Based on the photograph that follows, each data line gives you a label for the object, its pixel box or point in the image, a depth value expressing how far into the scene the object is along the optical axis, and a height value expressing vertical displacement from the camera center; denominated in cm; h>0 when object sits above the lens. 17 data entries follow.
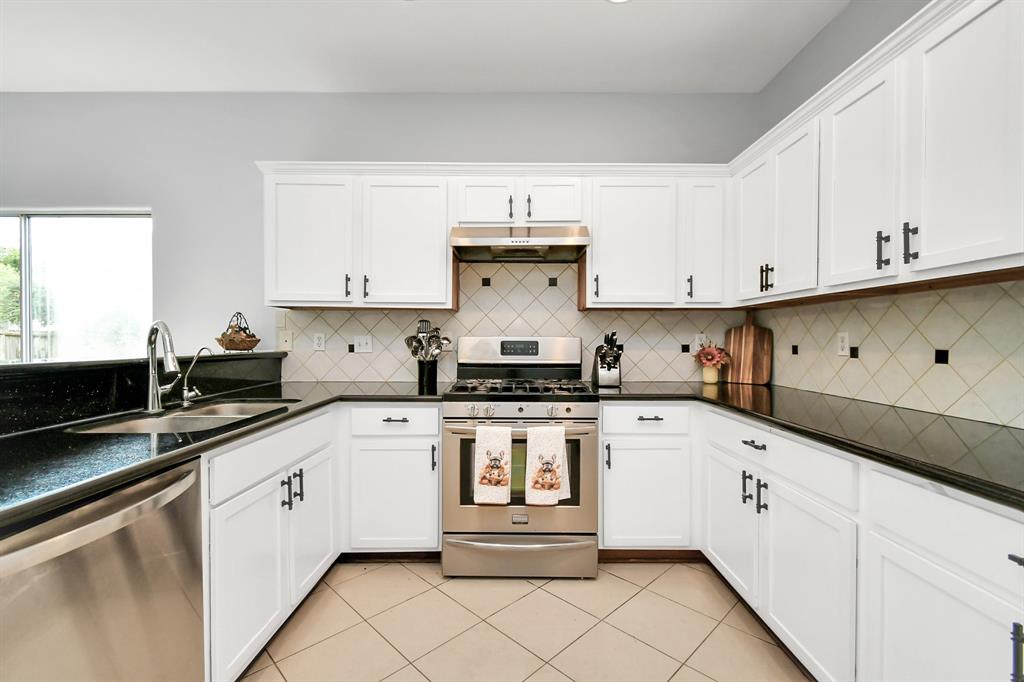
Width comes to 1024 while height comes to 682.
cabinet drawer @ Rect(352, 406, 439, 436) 225 -45
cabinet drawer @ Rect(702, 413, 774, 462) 170 -43
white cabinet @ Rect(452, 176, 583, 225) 250 +79
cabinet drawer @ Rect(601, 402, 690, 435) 227 -43
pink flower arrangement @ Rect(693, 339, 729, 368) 264 -11
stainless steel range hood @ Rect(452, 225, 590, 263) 237 +54
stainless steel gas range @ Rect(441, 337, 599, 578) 216 -86
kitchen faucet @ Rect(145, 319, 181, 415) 165 -10
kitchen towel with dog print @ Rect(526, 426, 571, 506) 214 -63
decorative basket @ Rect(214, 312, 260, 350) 262 -2
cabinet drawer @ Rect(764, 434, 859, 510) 126 -43
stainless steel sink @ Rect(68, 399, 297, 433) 156 -34
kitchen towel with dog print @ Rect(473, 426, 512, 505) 214 -65
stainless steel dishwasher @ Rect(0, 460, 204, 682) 80 -56
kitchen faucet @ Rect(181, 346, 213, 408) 189 -26
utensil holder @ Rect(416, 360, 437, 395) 250 -23
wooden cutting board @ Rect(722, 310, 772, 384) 261 -10
